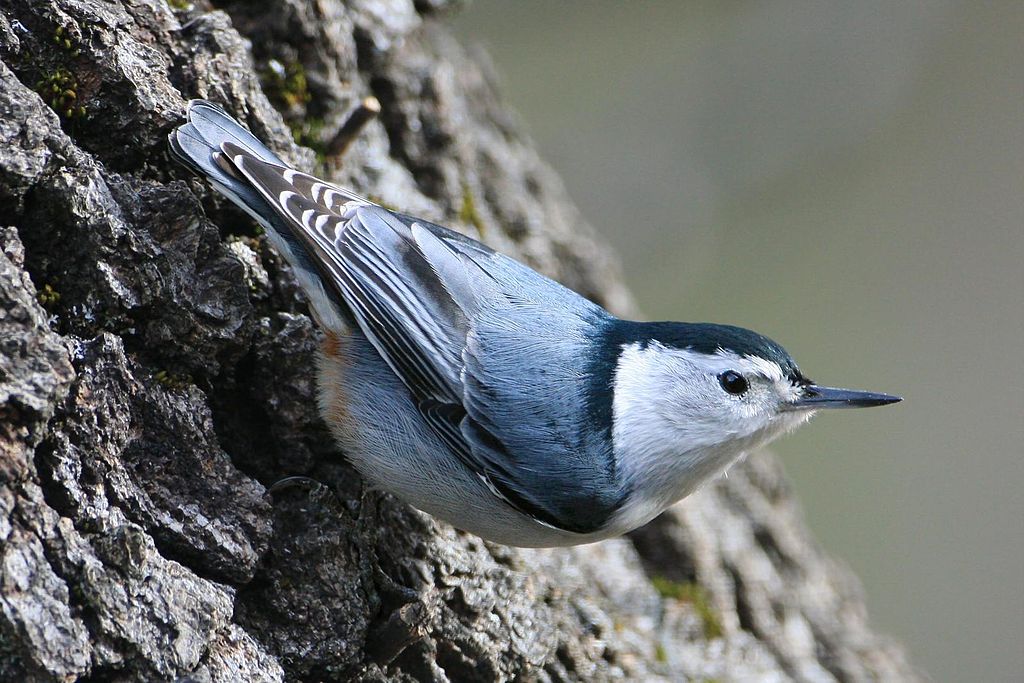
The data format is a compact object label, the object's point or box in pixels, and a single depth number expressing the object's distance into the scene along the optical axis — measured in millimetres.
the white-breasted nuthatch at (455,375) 3257
